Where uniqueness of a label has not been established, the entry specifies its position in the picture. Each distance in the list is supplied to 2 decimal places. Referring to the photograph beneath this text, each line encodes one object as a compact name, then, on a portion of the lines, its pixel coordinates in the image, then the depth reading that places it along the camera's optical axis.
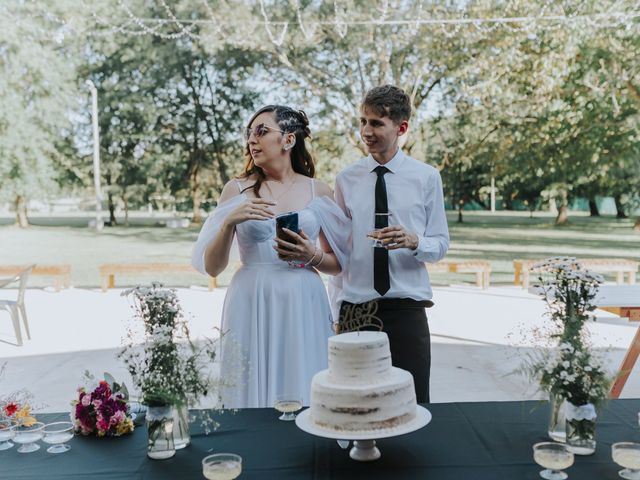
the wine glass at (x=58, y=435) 2.14
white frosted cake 1.85
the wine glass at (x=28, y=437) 2.14
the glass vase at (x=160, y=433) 2.02
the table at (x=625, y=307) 4.45
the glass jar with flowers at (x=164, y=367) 1.98
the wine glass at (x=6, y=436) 2.16
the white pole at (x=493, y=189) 39.39
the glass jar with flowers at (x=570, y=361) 2.00
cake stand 1.84
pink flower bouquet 2.22
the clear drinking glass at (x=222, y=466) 1.79
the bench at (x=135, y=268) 11.96
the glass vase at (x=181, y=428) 2.09
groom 2.96
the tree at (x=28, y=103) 25.89
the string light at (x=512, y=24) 13.06
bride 2.96
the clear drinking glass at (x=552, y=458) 1.83
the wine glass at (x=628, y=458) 1.84
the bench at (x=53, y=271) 11.38
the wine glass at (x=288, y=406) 2.34
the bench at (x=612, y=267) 11.45
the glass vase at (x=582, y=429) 2.02
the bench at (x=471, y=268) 12.00
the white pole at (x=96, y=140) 28.36
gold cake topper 2.94
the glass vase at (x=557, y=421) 2.11
